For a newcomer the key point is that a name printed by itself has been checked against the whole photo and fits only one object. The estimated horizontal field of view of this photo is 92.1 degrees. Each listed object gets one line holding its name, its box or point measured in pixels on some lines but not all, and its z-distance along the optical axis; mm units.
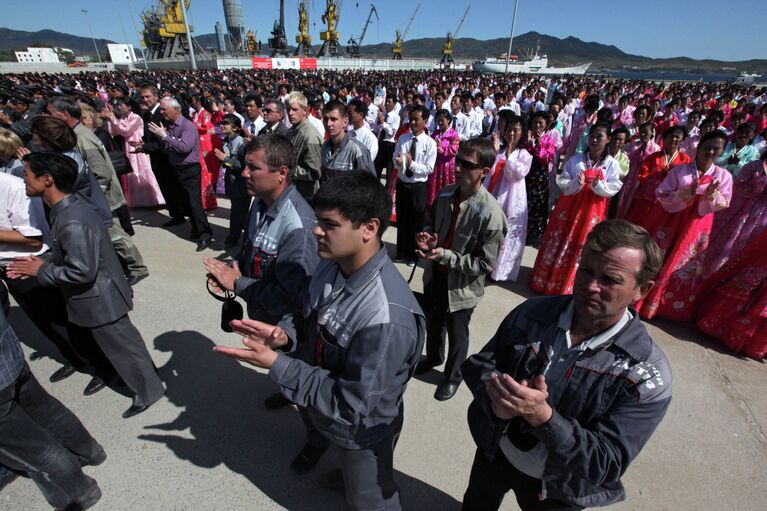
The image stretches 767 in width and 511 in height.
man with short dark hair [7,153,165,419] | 2209
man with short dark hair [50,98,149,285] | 4277
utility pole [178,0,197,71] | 17527
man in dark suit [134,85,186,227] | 5536
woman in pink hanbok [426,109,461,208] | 5668
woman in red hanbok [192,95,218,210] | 6598
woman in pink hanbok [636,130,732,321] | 3445
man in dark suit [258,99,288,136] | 4828
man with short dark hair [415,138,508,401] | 2451
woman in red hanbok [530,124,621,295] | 3873
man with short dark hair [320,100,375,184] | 4359
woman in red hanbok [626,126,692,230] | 4254
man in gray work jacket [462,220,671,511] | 1191
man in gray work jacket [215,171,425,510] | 1457
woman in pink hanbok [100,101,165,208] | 5973
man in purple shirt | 4836
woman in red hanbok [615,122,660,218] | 5473
